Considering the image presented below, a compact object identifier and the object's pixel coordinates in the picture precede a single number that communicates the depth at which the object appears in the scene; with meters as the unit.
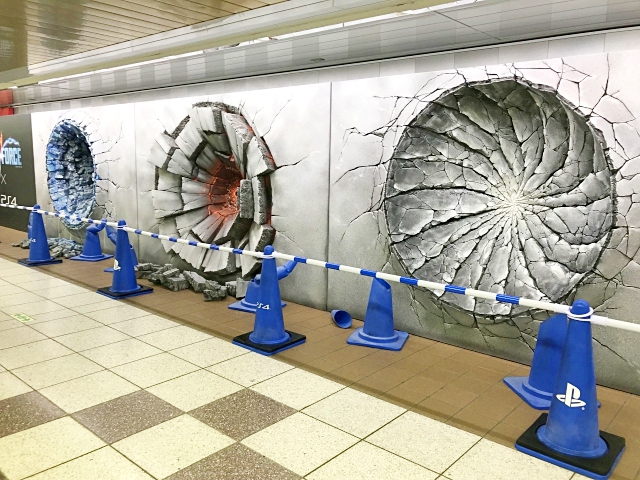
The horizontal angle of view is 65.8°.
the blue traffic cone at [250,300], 5.44
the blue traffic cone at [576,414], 2.76
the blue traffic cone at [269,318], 4.38
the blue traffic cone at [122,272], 5.94
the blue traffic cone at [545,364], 3.40
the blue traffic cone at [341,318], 4.95
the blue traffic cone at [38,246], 7.62
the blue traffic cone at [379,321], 4.47
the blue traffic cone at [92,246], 7.99
